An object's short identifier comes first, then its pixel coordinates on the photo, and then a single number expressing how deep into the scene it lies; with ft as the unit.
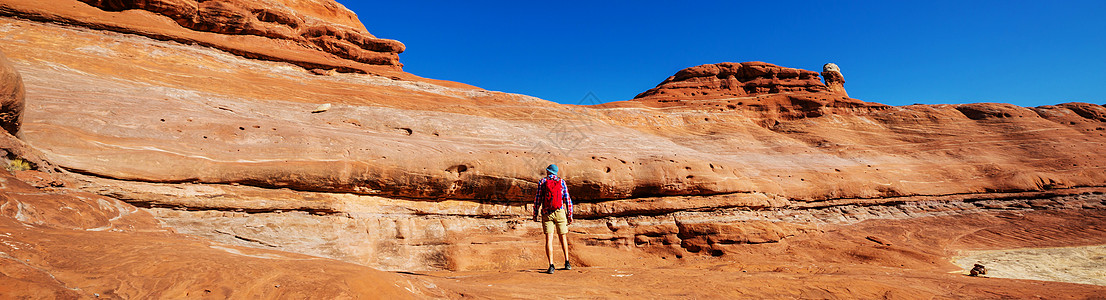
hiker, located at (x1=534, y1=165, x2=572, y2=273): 24.03
